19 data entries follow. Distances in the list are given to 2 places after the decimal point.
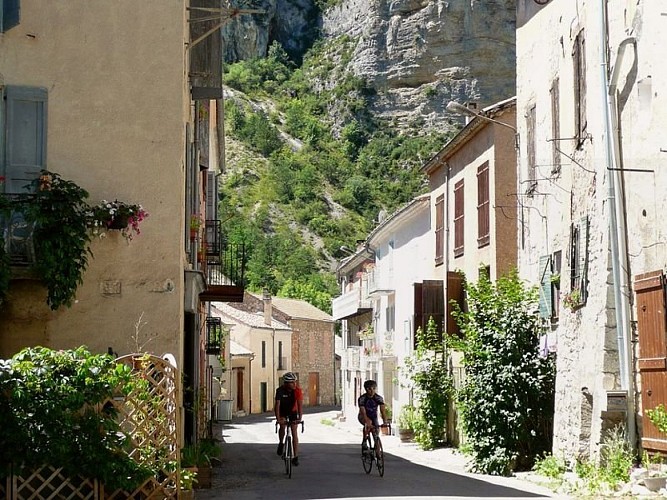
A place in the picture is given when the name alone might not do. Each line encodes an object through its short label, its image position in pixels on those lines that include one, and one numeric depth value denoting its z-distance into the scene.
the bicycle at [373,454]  17.72
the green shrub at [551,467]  16.38
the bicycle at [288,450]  17.59
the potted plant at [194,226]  17.66
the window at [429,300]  28.00
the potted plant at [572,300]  16.12
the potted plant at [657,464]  12.67
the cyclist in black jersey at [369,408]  18.03
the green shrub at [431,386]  27.53
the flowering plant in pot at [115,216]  13.76
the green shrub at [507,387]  18.78
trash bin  50.12
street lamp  22.19
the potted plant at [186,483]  12.74
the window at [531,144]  20.47
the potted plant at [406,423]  30.53
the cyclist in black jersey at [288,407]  18.20
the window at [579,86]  16.39
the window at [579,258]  15.89
